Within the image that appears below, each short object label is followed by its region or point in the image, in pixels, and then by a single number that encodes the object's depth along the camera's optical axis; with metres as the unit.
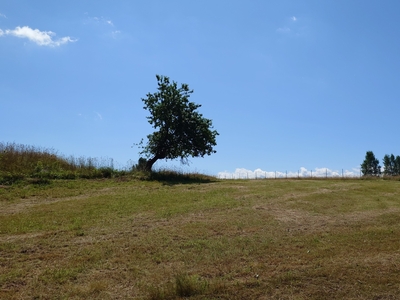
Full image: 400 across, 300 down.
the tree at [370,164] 81.24
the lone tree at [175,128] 26.28
